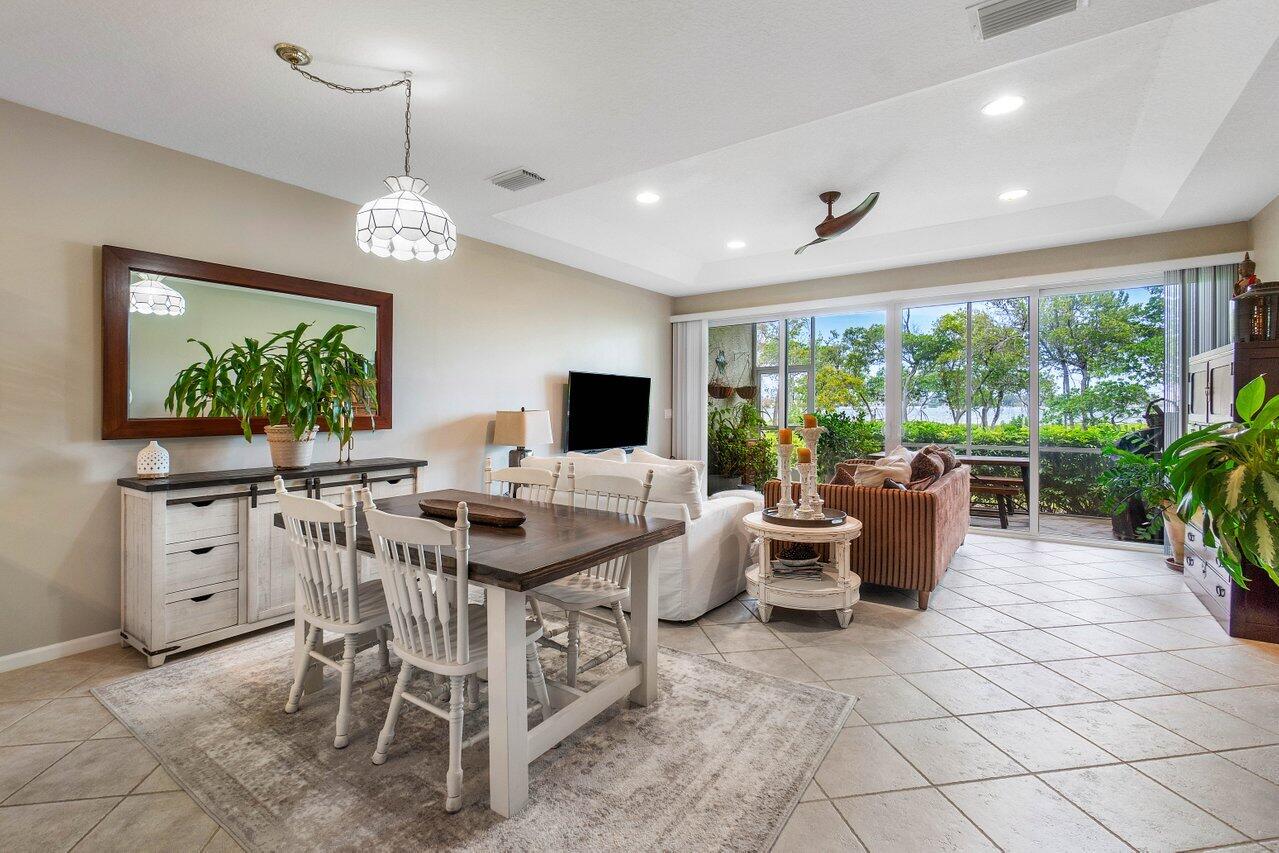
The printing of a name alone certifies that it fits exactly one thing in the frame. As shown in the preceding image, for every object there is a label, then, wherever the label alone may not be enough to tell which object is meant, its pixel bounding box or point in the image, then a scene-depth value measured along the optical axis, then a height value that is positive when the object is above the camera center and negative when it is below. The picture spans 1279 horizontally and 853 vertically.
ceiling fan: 3.98 +1.46
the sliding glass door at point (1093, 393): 5.08 +0.33
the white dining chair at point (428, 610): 1.72 -0.56
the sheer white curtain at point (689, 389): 7.23 +0.47
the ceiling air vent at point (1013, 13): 2.03 +1.46
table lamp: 4.80 -0.03
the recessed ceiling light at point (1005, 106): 3.09 +1.73
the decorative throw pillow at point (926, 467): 3.98 -0.25
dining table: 1.76 -0.60
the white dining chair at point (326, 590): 2.03 -0.60
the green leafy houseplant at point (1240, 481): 2.23 -0.20
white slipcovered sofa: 3.32 -0.65
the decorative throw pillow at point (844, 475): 4.04 -0.32
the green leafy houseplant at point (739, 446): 7.18 -0.22
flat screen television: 5.82 +0.16
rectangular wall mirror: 3.01 +0.59
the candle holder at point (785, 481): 3.51 -0.32
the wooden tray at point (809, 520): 3.33 -0.52
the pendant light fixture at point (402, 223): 2.35 +0.81
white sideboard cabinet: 2.78 -0.67
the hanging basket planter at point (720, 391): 7.40 +0.46
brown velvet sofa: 3.52 -0.63
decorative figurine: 3.45 +1.05
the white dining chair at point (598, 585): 2.39 -0.68
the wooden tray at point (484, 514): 2.27 -0.34
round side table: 3.26 -0.89
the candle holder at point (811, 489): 3.42 -0.36
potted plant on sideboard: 3.17 +0.19
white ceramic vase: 2.97 -0.20
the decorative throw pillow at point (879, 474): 3.80 -0.29
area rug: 1.70 -1.15
